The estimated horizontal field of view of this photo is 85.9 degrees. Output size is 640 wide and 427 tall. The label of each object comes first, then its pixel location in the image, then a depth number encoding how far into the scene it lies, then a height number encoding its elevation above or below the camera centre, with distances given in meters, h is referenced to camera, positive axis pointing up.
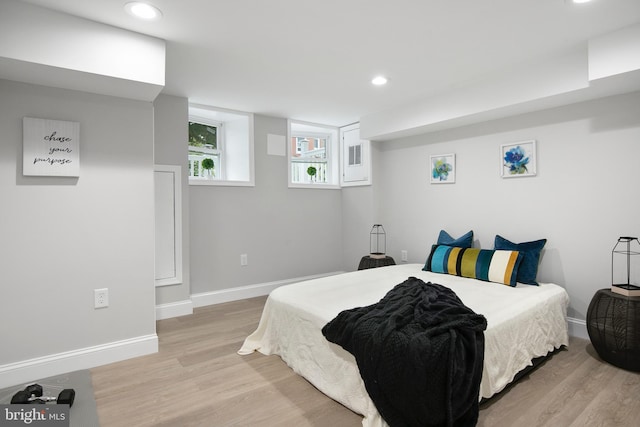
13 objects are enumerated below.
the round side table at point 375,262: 4.14 -0.61
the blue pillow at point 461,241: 3.55 -0.32
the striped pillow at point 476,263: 2.95 -0.49
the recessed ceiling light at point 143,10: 1.99 +1.21
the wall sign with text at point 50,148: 2.26 +0.45
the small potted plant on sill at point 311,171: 4.93 +0.59
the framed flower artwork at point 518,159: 3.19 +0.49
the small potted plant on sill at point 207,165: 4.06 +0.56
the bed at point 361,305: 1.97 -0.79
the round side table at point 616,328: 2.30 -0.82
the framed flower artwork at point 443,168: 3.84 +0.49
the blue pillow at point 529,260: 2.95 -0.44
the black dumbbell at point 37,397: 1.90 -1.03
